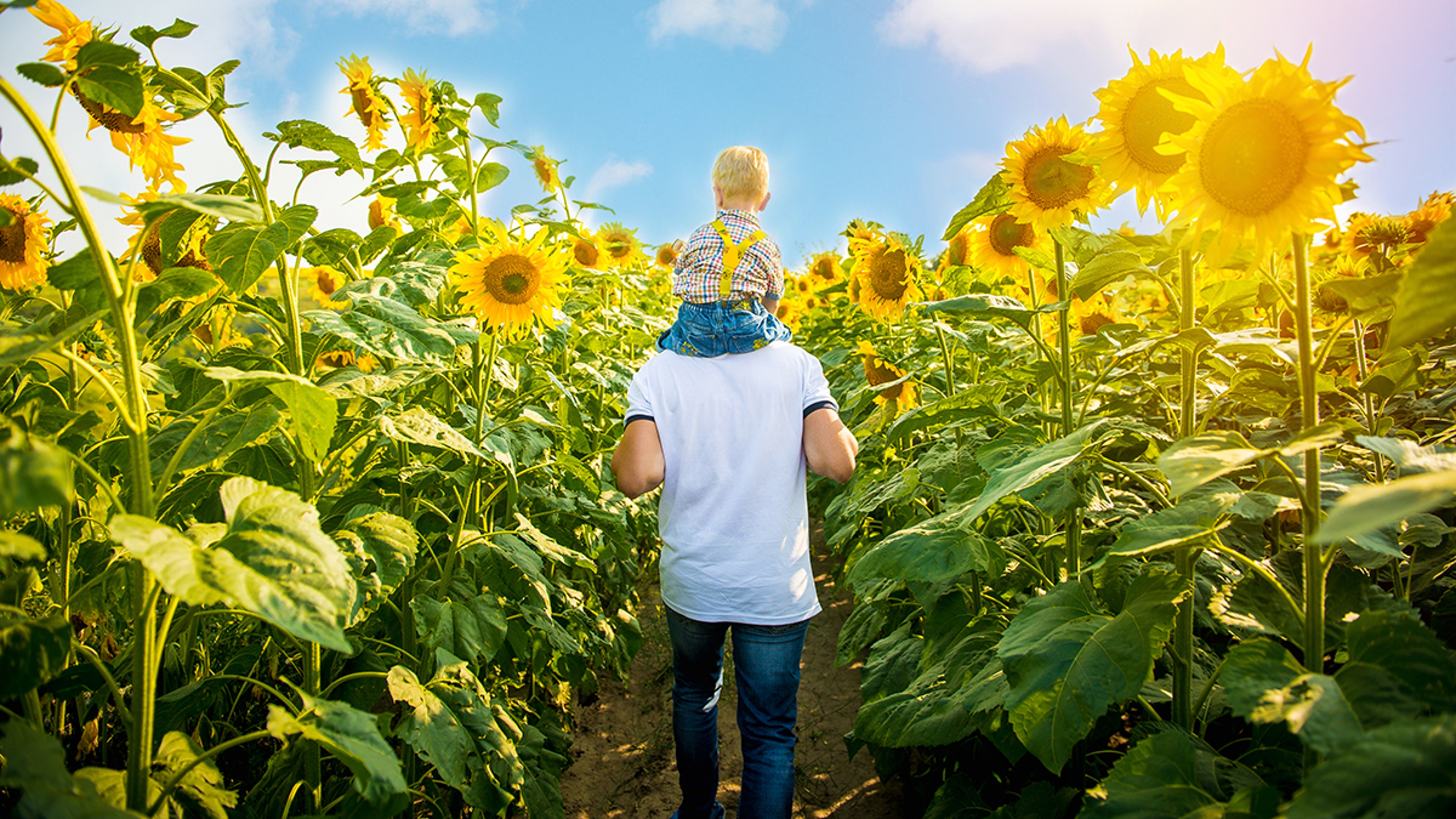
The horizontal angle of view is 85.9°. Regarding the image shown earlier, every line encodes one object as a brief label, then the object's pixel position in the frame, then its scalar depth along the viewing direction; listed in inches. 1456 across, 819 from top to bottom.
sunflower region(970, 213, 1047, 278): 101.1
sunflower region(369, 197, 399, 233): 111.8
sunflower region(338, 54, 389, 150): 106.0
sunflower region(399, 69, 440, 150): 100.6
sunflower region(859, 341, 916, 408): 128.6
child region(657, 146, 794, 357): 92.8
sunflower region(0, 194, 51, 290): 105.7
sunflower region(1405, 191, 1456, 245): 120.9
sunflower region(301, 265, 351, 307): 129.4
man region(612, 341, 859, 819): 93.4
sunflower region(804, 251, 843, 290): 239.9
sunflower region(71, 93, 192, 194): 71.9
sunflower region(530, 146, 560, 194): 142.4
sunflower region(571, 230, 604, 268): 185.0
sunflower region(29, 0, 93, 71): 70.0
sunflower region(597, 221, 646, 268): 219.5
